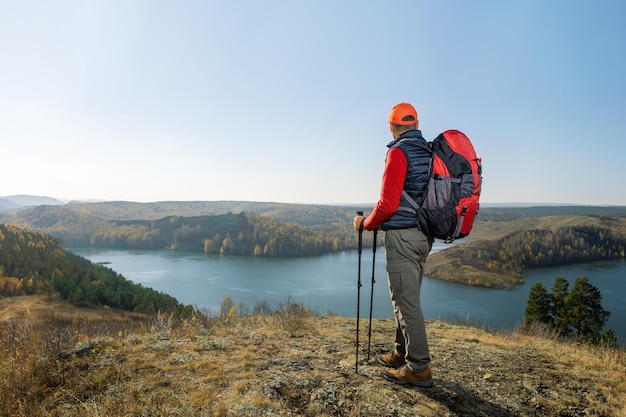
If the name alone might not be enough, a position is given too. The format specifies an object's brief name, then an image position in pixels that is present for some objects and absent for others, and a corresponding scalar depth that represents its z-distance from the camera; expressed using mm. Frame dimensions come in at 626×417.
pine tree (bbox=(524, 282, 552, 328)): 27594
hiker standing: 3426
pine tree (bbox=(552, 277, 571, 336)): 26325
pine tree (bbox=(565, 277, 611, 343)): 25125
